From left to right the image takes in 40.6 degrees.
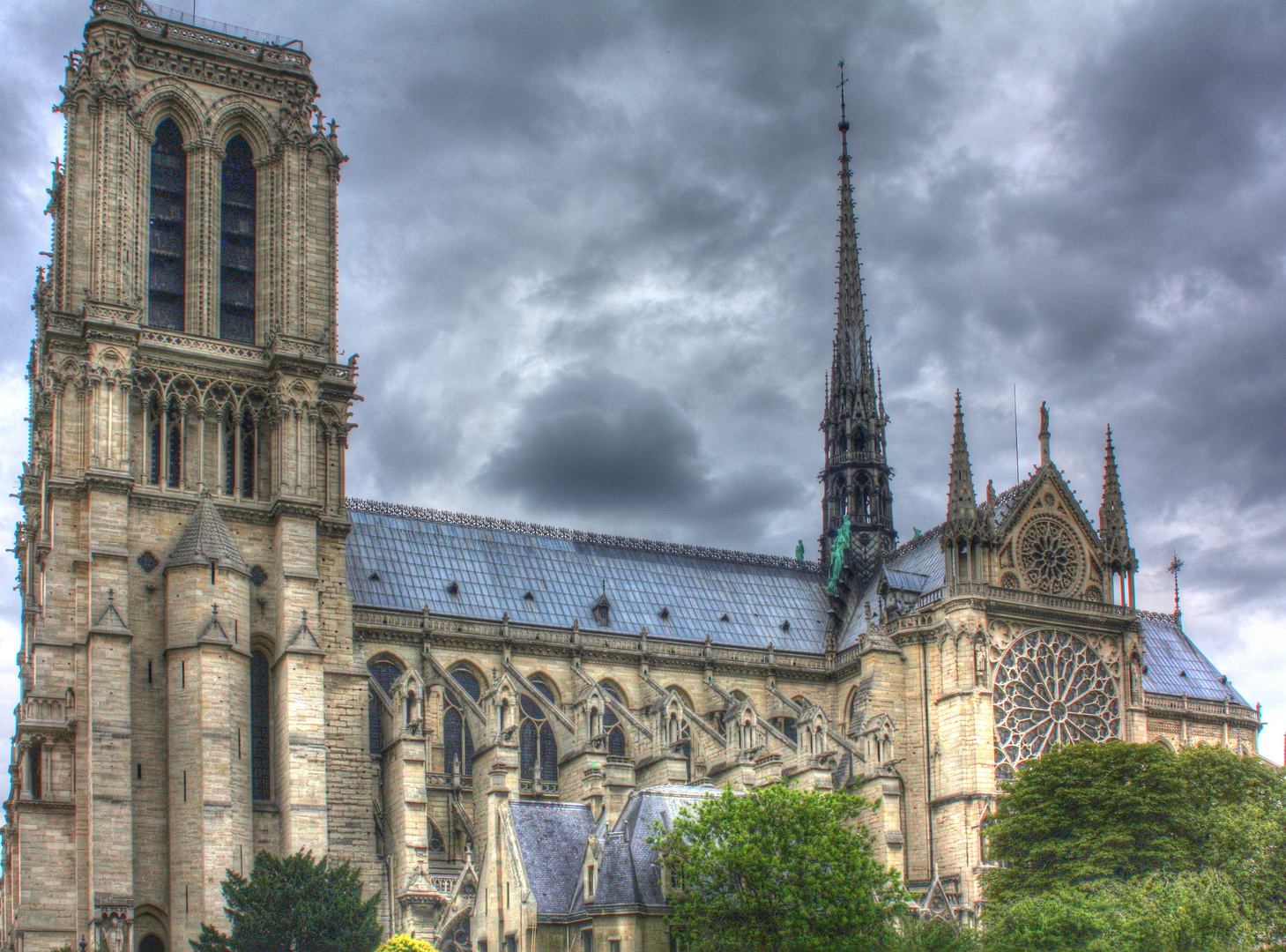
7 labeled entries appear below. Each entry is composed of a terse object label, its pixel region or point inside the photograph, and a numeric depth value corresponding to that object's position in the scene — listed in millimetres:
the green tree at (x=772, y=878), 51000
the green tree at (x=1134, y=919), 54250
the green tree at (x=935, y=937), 56500
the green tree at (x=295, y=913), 52281
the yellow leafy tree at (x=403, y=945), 48969
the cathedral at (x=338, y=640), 59750
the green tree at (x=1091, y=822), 63219
